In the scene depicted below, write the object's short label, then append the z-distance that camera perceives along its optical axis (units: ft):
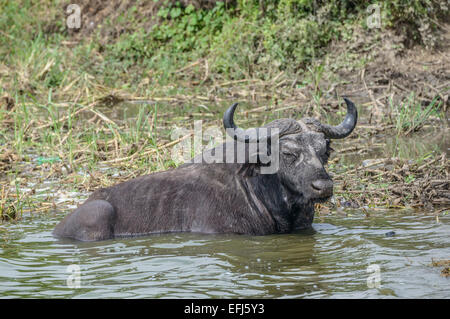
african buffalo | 49.19
